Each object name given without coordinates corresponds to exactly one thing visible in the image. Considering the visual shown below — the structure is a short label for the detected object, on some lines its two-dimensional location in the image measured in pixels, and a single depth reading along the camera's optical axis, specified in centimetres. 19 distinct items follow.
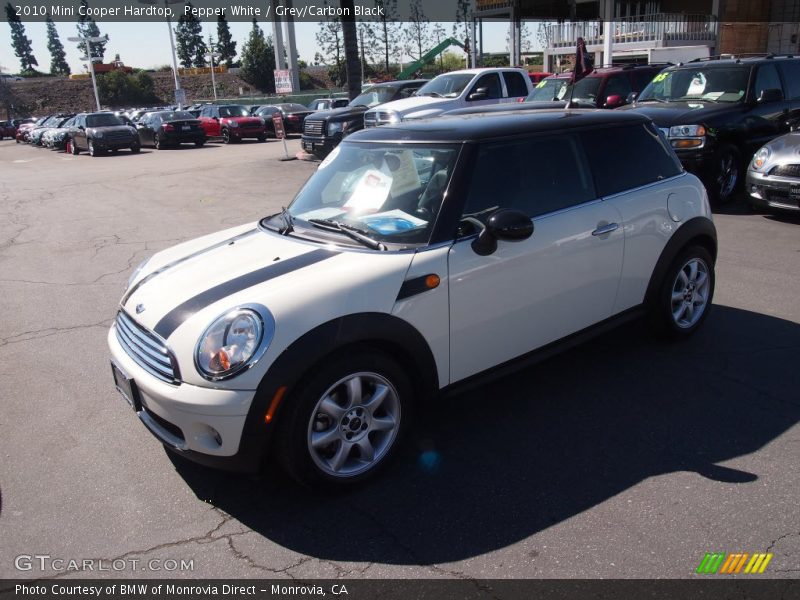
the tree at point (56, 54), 11350
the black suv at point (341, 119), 1652
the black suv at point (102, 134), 2447
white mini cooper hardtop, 290
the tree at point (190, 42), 10169
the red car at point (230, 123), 2777
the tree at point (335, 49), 6906
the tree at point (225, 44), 10806
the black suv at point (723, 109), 896
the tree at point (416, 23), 6719
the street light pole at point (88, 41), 4564
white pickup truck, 1436
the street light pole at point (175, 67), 4041
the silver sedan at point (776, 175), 784
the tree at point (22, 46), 11431
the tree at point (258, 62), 7644
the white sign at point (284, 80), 2539
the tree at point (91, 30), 8162
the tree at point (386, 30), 6662
